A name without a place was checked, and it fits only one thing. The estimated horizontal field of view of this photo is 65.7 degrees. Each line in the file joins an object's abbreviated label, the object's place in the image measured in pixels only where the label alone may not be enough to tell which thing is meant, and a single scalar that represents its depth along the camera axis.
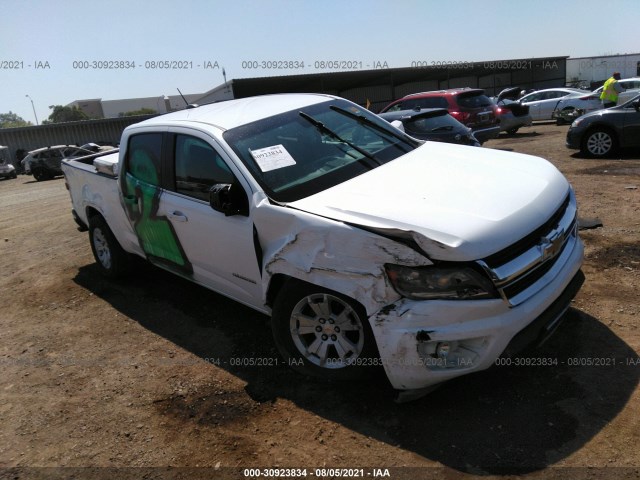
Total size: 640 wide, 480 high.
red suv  12.46
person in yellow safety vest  15.67
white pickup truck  2.60
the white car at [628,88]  17.41
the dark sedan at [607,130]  9.45
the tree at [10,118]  137.75
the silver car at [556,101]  18.19
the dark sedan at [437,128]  8.41
